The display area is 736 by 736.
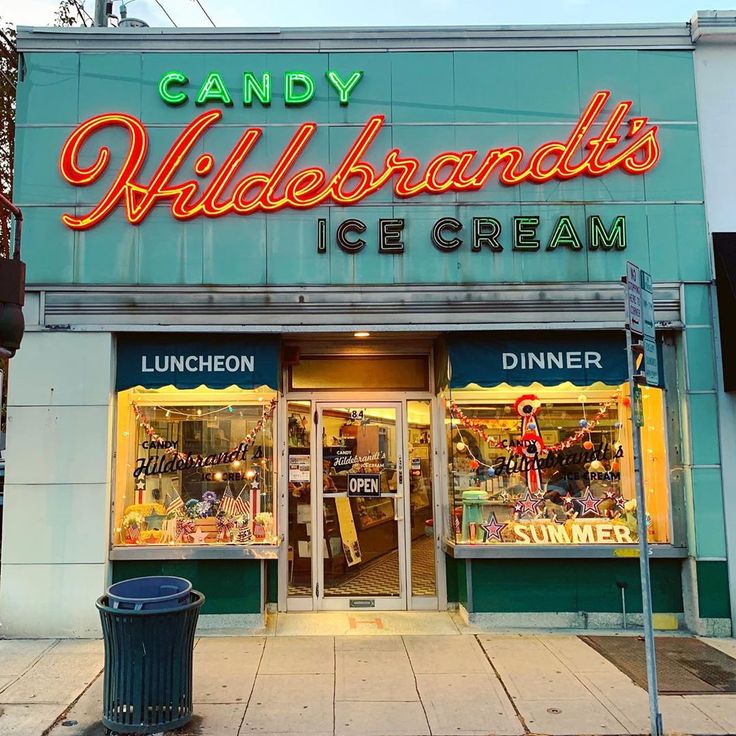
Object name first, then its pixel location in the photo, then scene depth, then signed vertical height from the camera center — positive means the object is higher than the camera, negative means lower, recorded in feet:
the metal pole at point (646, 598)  14.90 -3.16
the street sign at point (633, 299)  15.70 +3.67
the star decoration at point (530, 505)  25.29 -1.76
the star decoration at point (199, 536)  24.59 -2.66
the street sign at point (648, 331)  15.61 +2.96
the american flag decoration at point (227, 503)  25.02 -1.50
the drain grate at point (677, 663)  18.71 -6.25
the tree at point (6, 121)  42.32 +22.07
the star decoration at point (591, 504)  25.26 -1.75
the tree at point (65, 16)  41.68 +28.05
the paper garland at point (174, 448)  25.14 +1.27
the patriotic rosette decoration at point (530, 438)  25.52 +0.74
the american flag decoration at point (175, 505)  24.91 -1.54
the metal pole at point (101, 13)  31.37 +20.83
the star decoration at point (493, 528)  24.95 -2.57
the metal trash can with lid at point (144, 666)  15.51 -4.65
